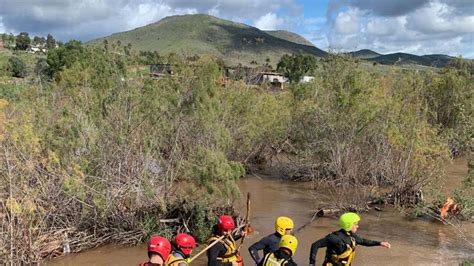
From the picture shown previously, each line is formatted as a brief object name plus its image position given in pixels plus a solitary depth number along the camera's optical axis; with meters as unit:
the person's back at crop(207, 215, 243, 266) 6.66
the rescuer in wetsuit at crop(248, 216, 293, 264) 6.72
